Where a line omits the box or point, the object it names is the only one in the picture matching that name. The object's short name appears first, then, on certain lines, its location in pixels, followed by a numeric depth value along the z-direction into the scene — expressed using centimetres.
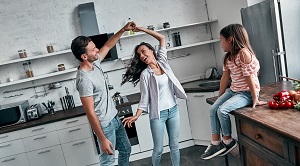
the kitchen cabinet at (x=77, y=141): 321
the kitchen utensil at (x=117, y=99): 337
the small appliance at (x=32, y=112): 329
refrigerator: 245
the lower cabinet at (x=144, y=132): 333
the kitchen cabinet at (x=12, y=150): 312
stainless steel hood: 352
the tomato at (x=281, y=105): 165
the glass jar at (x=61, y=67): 354
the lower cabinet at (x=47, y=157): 321
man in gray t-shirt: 191
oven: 324
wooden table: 135
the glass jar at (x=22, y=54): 342
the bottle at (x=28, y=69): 351
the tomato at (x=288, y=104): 165
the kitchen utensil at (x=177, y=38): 384
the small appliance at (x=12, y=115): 317
